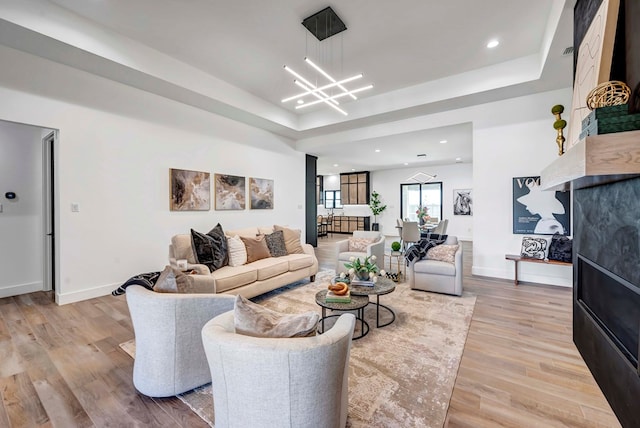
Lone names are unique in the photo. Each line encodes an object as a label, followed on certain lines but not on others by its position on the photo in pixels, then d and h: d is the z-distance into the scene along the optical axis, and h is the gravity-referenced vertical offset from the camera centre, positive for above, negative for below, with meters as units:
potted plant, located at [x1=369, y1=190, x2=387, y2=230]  10.91 +0.18
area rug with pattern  1.71 -1.26
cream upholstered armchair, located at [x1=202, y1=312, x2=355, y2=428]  1.10 -0.70
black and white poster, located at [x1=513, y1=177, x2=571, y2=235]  4.30 +0.04
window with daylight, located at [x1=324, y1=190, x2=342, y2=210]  13.10 +0.60
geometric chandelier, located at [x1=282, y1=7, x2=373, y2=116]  3.12 +2.27
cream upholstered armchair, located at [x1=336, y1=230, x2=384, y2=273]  4.74 -0.68
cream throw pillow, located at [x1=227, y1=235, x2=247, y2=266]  3.74 -0.57
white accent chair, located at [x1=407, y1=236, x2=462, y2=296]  3.82 -0.94
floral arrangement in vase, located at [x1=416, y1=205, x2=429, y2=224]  7.54 -0.10
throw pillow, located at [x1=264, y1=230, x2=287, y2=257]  4.32 -0.53
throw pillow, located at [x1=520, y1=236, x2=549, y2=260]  4.29 -0.58
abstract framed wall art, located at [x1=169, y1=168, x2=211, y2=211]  4.64 +0.37
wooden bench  4.01 -0.76
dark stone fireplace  1.47 -0.52
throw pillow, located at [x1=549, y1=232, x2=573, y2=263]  4.05 -0.57
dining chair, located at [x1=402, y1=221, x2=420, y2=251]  6.27 -0.48
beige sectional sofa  3.10 -0.78
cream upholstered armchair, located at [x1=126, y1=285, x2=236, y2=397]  1.76 -0.85
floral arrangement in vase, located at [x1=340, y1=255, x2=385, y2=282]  3.04 -0.66
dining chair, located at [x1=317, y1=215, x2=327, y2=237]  11.34 -0.63
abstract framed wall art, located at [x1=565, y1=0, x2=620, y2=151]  1.69 +1.08
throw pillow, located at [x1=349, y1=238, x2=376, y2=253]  4.95 -0.61
